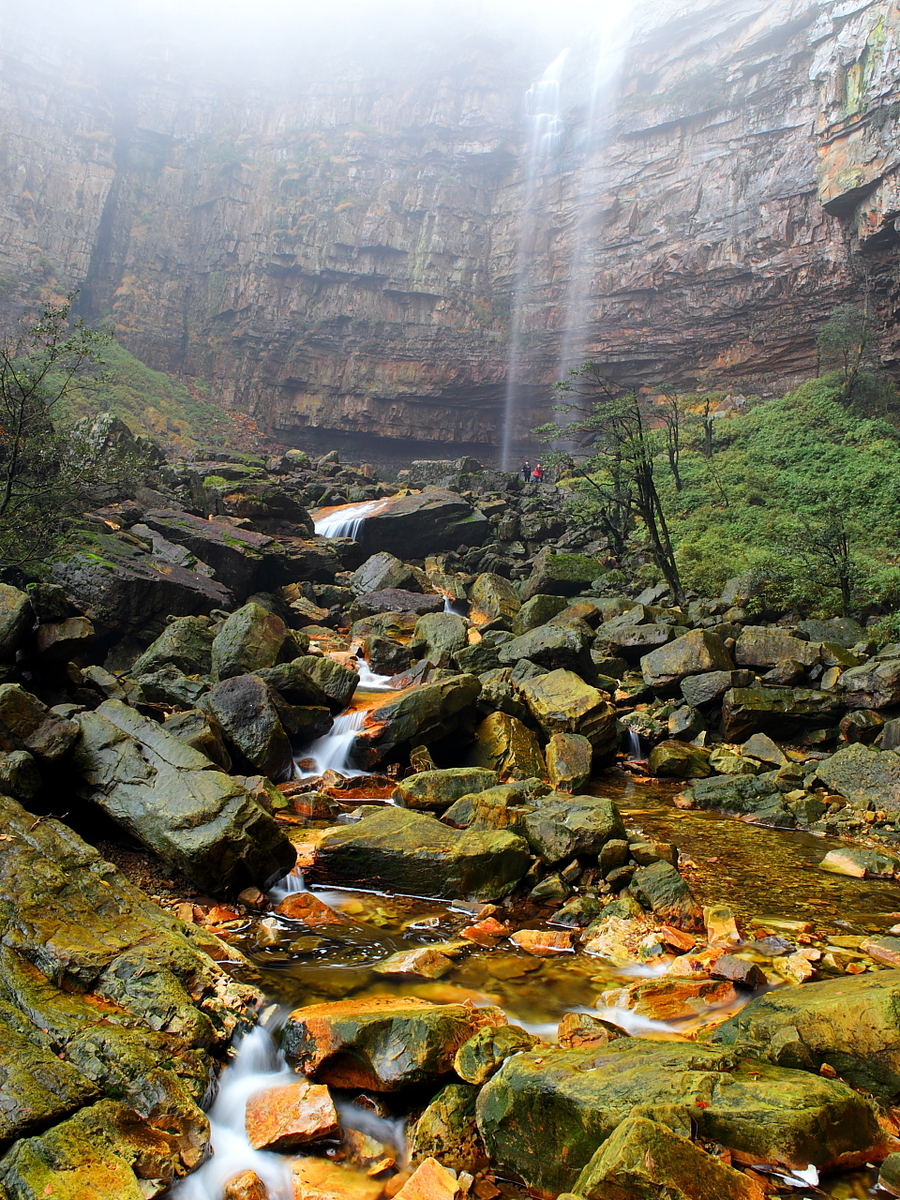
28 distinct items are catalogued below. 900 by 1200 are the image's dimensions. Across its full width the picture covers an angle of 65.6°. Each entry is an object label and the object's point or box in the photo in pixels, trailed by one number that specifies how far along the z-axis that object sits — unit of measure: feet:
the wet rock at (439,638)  39.70
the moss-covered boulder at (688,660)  36.11
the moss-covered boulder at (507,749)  28.27
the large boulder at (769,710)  32.55
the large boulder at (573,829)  19.31
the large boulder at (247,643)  31.76
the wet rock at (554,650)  35.91
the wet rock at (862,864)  20.51
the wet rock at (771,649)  35.91
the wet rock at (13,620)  22.59
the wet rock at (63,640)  24.30
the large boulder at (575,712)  30.40
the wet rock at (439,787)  23.80
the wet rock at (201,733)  22.15
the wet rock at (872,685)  31.68
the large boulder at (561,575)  57.57
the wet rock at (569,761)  27.84
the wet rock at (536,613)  45.19
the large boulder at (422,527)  68.90
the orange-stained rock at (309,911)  16.93
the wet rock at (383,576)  57.11
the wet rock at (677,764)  30.14
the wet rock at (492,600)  52.65
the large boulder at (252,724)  25.53
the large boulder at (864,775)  25.75
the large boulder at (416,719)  28.76
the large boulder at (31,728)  17.34
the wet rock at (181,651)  32.40
